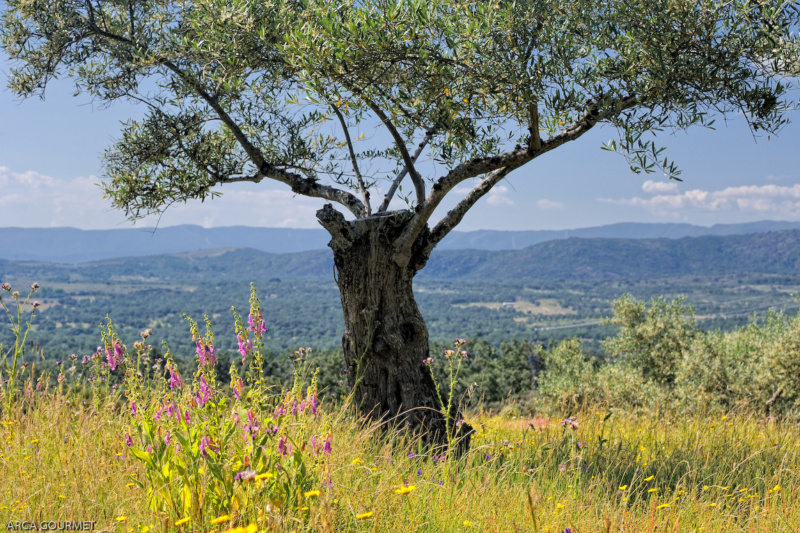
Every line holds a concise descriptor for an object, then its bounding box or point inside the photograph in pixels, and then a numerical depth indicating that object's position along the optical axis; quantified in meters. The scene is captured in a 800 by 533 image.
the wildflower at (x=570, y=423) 4.92
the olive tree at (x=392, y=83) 5.08
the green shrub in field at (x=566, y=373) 25.67
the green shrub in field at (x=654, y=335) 22.92
